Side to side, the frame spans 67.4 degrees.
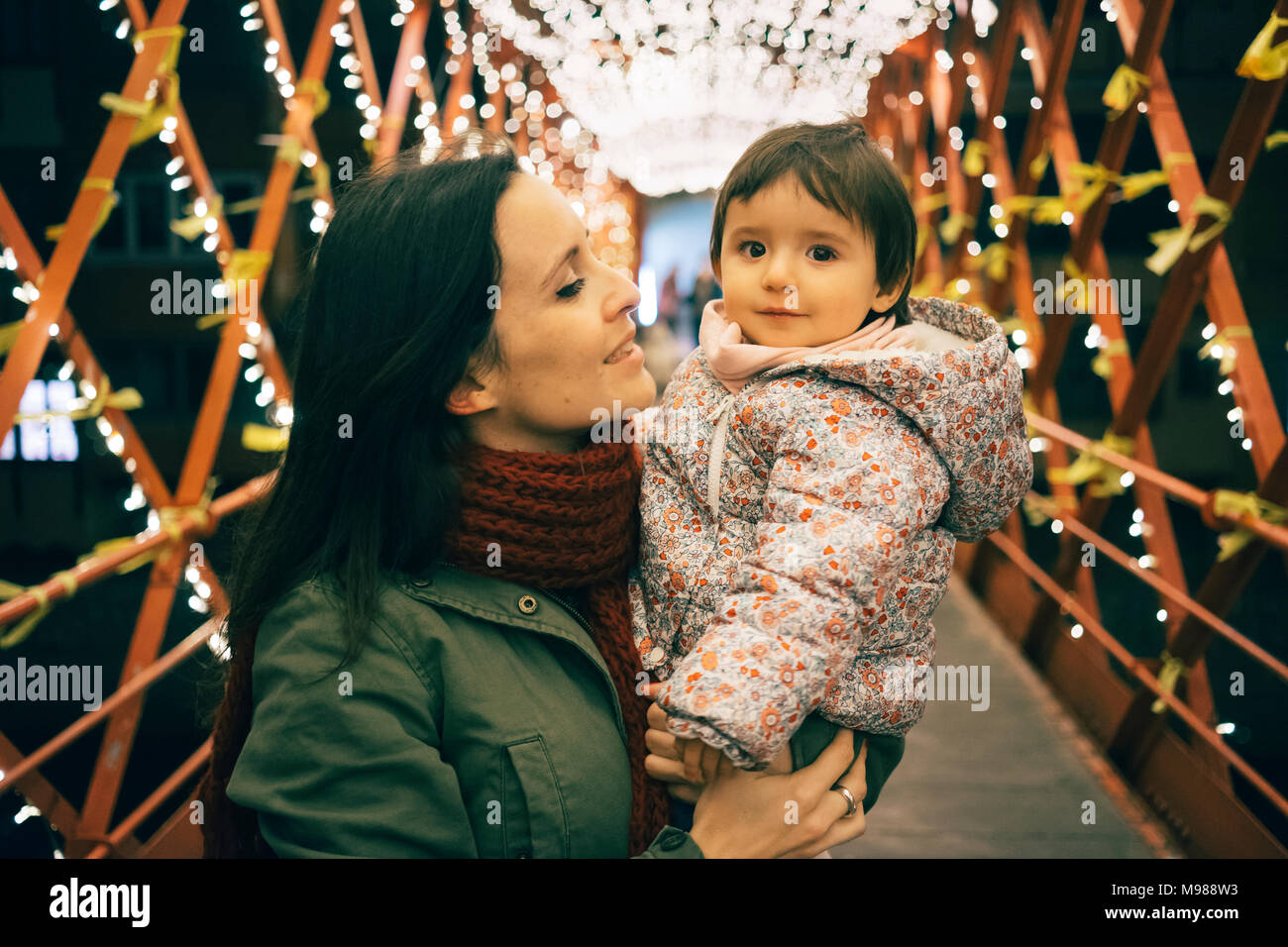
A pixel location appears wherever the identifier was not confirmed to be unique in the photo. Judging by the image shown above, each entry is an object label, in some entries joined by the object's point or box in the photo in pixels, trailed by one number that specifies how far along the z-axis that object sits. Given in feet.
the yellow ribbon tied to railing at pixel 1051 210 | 10.27
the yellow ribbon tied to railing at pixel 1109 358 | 9.68
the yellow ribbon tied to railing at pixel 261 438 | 8.29
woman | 3.09
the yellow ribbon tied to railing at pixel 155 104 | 6.51
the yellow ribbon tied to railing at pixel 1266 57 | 6.26
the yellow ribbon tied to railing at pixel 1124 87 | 8.62
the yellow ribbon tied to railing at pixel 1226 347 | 7.36
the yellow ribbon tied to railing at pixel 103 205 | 5.99
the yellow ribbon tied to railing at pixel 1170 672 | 8.29
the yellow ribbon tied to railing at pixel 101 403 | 6.66
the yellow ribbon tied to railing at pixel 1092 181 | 9.36
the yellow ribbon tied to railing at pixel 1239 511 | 6.84
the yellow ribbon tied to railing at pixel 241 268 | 8.43
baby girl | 3.14
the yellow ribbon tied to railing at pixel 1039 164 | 11.16
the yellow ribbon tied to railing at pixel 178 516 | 7.49
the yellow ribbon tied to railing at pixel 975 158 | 12.94
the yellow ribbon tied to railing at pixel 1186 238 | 7.42
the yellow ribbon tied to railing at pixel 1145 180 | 8.06
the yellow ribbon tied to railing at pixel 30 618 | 5.53
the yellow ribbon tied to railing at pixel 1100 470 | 9.37
